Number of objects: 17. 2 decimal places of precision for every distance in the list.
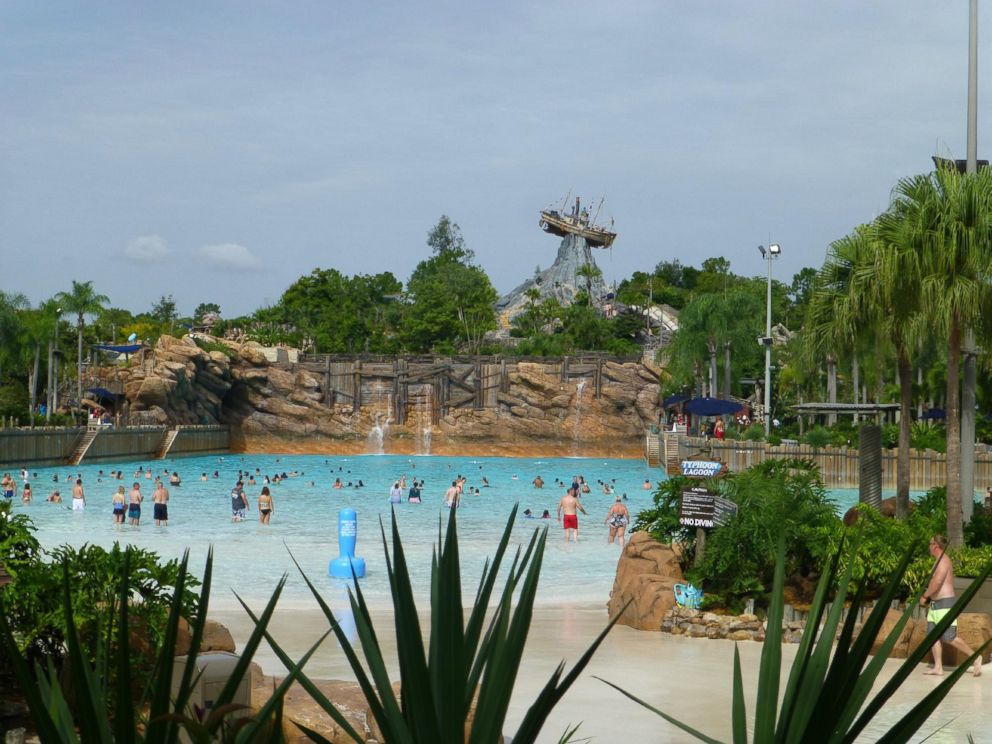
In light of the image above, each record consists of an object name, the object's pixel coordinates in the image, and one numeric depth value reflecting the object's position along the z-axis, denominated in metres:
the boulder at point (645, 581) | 13.38
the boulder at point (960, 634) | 10.82
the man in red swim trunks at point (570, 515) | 25.91
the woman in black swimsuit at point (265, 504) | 29.28
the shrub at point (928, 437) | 42.19
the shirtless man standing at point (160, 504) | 29.05
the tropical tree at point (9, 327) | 61.97
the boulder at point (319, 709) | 7.20
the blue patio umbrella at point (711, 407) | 47.56
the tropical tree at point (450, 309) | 88.31
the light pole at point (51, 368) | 61.78
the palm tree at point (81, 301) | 63.22
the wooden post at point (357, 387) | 75.38
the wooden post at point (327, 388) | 75.12
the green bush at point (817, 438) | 43.53
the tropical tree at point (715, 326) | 57.69
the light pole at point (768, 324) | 41.47
